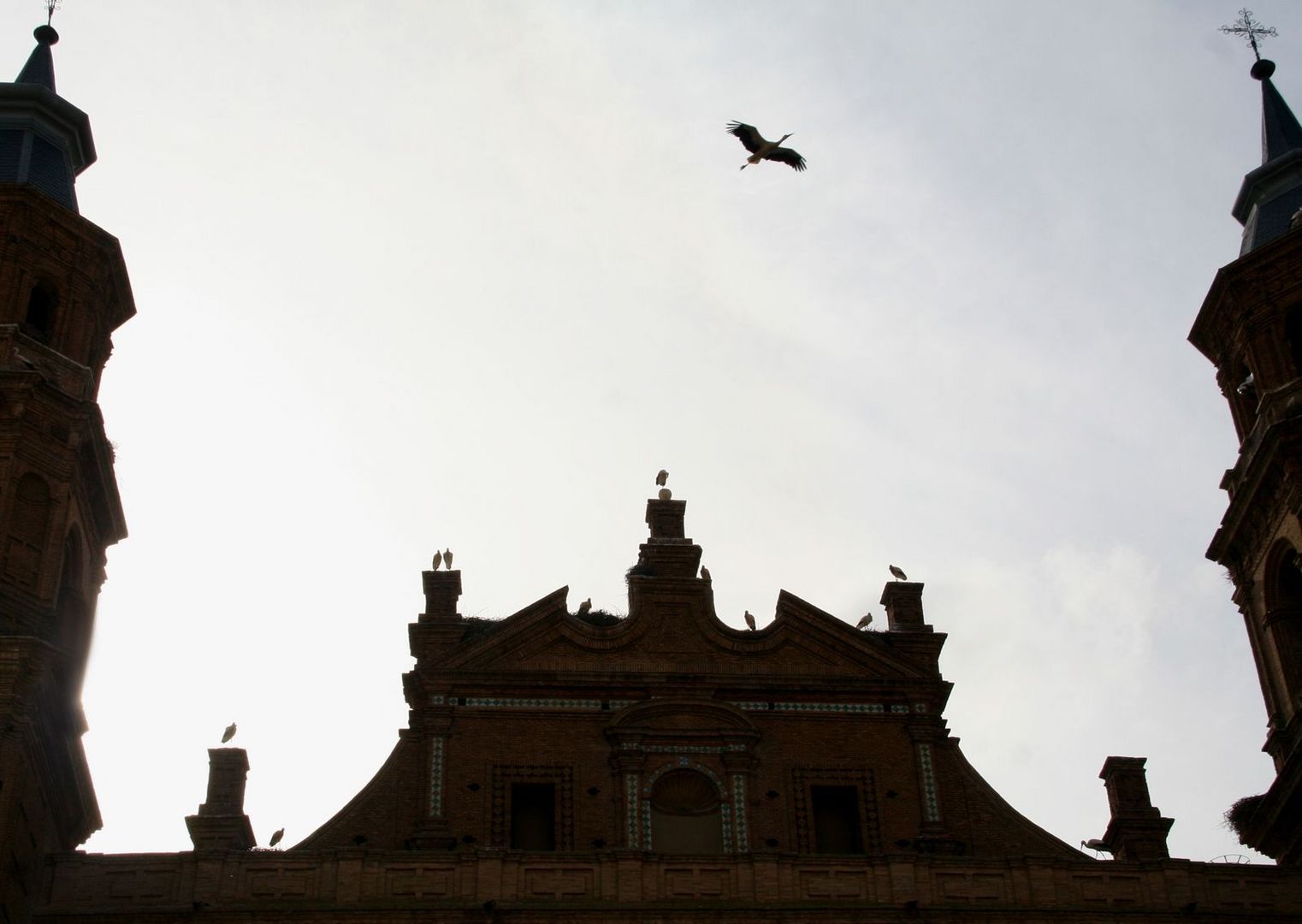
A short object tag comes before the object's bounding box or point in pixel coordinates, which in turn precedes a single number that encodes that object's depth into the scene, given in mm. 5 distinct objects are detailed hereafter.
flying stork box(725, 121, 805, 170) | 30734
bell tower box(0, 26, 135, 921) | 28734
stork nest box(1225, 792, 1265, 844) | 33281
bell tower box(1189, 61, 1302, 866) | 33406
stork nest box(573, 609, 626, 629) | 34688
